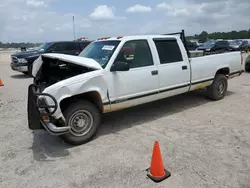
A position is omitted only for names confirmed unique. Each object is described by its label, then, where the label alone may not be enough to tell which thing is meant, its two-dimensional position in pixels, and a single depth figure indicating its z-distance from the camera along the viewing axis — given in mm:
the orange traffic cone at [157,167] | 3070
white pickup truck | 3846
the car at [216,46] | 22500
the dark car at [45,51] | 12414
